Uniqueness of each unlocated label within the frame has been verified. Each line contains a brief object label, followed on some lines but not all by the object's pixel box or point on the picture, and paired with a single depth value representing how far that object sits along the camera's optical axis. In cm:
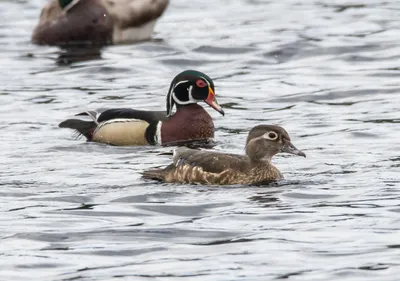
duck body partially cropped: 2406
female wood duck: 1334
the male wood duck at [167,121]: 1622
